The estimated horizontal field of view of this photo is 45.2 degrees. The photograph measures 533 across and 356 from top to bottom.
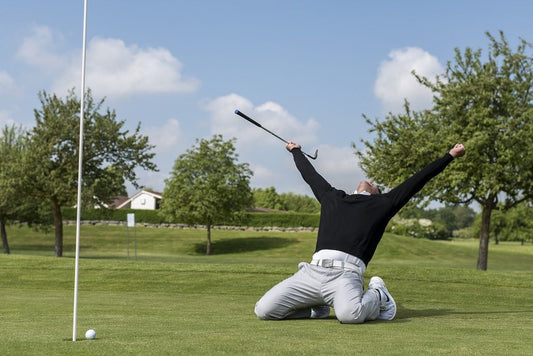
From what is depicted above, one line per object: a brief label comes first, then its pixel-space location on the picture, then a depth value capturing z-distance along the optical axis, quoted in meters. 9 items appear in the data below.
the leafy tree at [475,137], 27.11
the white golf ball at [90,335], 5.94
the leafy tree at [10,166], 34.72
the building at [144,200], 109.38
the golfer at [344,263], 7.94
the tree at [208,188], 61.12
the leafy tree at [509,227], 97.81
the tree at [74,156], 35.19
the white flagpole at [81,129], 5.84
